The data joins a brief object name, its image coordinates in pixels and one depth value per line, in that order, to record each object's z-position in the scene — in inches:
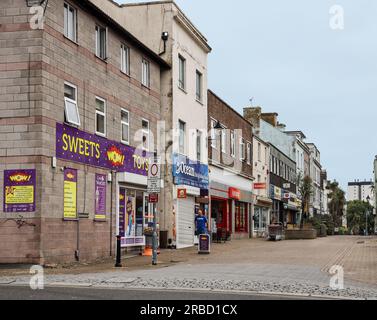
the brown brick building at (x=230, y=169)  1457.9
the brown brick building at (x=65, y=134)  730.8
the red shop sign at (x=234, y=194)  1582.2
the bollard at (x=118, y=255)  726.7
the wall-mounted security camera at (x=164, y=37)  1149.4
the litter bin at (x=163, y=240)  1112.5
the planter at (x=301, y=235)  1663.4
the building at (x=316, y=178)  3265.3
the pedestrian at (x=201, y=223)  1163.9
